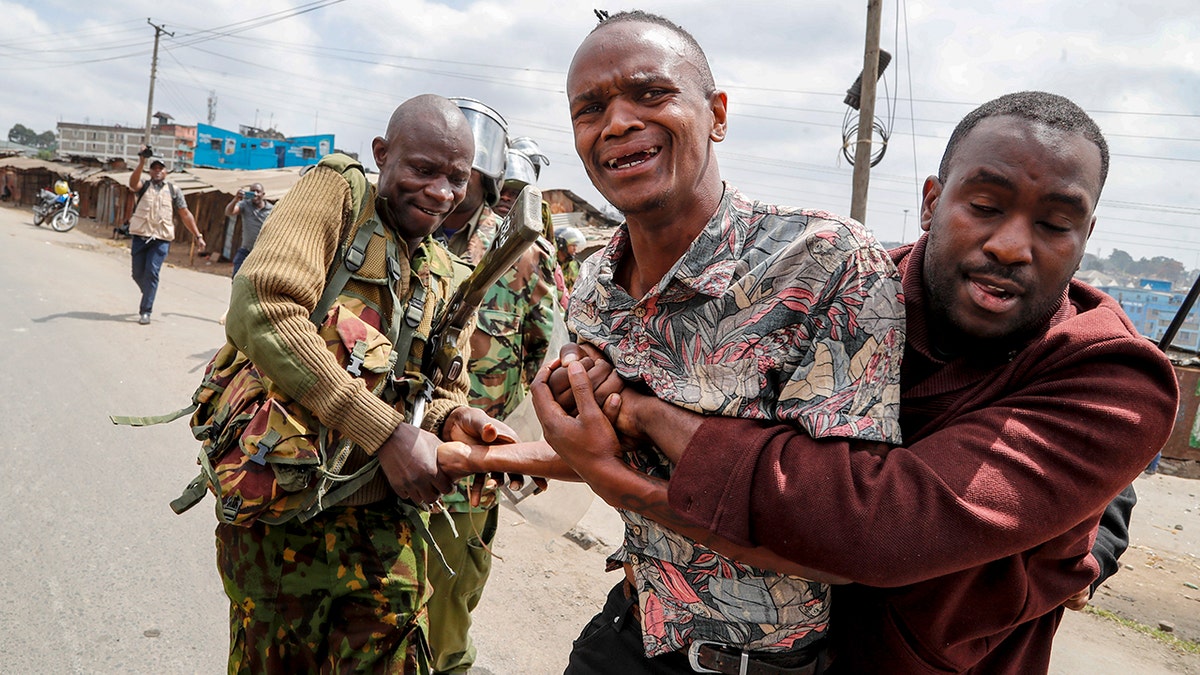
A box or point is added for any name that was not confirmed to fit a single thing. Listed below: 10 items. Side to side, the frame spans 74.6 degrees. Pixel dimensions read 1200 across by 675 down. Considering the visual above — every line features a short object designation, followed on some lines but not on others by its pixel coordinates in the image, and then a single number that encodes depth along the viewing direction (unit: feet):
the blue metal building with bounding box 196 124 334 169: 107.76
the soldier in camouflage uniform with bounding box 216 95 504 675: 6.53
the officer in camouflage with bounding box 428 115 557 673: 10.09
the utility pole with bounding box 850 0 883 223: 29.14
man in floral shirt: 4.09
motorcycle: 73.82
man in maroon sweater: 3.54
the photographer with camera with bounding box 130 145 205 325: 29.68
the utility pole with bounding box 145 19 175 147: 108.06
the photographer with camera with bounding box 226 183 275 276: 33.63
